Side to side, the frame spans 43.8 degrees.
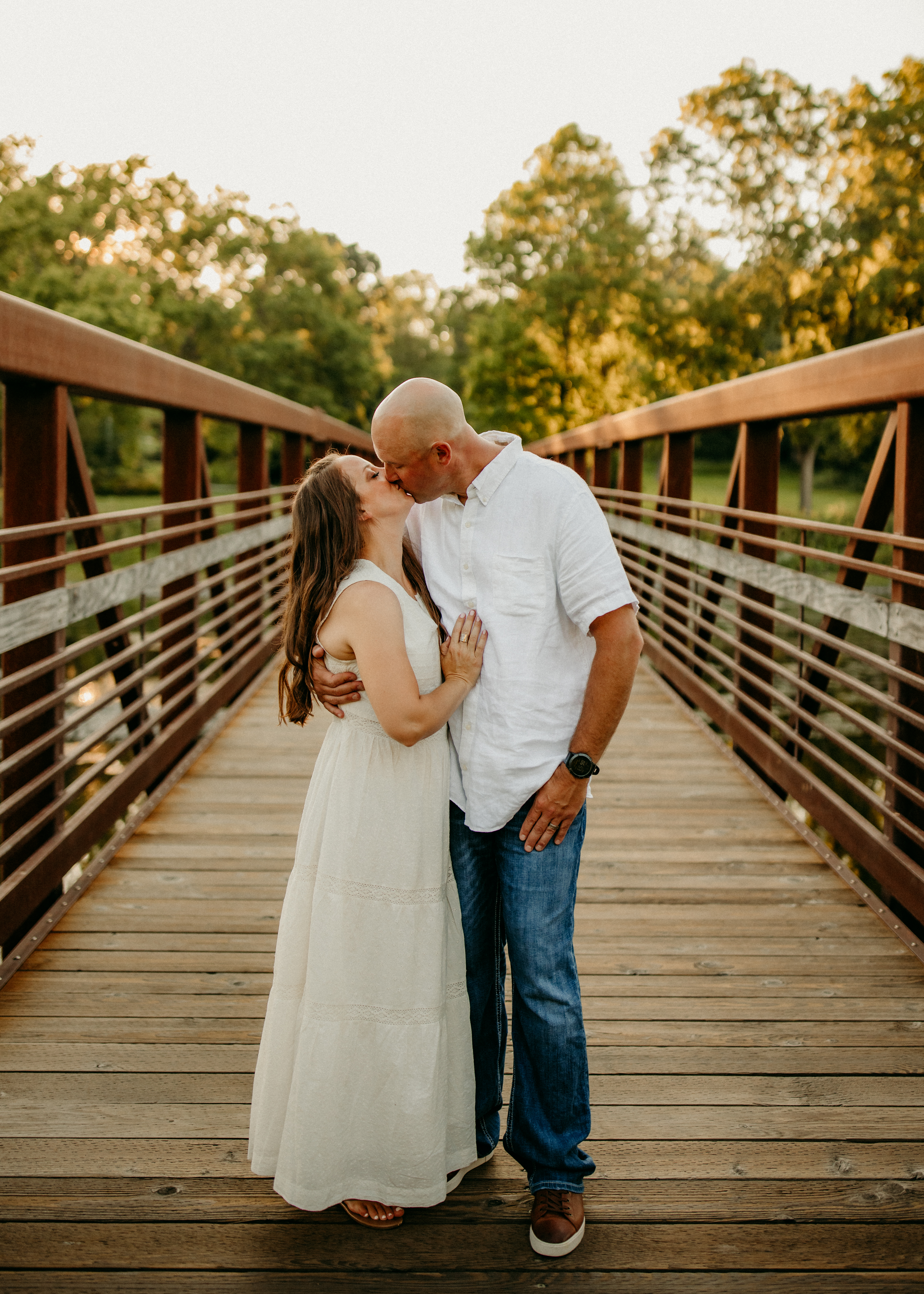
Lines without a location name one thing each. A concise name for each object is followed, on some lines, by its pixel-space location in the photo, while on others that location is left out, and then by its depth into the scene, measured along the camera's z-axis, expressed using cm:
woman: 216
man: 217
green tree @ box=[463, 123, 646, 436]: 3438
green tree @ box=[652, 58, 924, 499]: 2242
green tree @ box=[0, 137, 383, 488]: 3394
